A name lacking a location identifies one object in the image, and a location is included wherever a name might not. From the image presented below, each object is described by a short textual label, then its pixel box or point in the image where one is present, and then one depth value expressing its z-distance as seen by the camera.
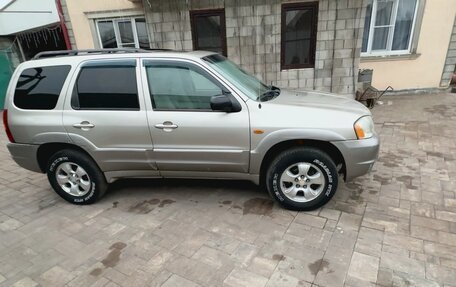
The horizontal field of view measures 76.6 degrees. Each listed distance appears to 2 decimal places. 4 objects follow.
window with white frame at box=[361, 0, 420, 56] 8.18
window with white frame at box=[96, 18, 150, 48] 8.16
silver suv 3.05
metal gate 10.66
